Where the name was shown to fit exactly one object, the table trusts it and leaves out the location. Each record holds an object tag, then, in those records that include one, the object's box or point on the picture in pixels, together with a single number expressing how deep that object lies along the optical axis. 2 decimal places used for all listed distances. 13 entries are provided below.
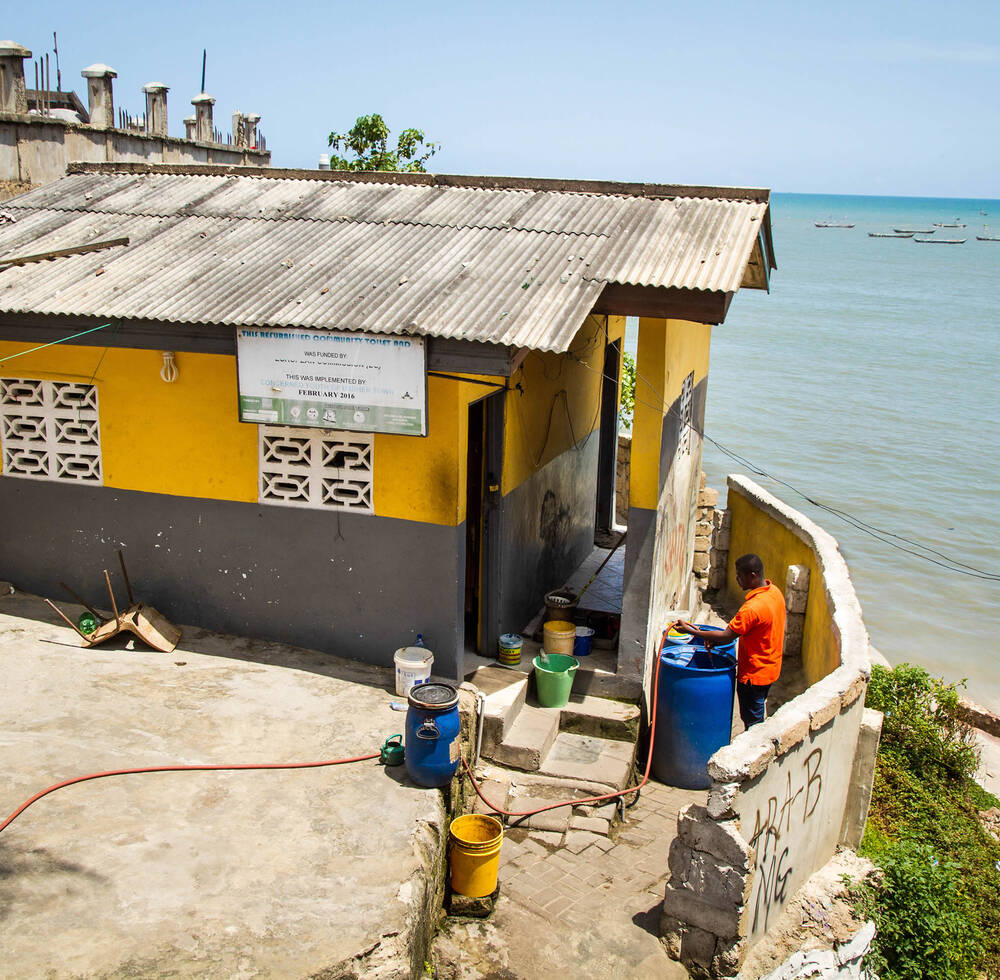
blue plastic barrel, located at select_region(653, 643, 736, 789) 8.24
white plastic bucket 7.64
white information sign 7.40
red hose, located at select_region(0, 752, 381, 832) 5.81
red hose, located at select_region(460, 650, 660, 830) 7.19
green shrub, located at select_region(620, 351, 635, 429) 16.25
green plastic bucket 8.52
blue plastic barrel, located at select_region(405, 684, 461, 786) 6.49
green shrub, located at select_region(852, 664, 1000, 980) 6.87
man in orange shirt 8.12
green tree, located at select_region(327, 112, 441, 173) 17.75
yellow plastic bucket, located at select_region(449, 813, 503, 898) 6.27
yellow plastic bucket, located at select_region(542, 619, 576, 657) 9.04
